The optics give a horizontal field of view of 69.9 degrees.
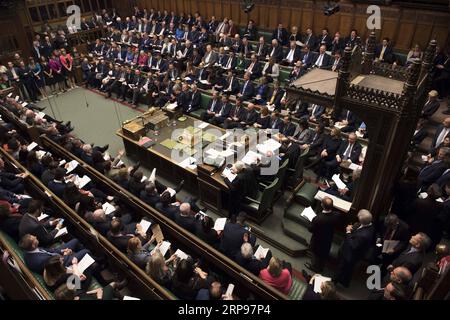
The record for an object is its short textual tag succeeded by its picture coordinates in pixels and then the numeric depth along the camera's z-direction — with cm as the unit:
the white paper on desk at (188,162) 732
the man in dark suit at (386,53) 1037
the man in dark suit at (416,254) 430
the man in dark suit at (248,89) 1019
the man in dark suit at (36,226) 497
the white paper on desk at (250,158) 683
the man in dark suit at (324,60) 1052
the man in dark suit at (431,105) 794
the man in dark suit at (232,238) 493
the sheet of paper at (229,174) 634
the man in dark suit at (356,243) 470
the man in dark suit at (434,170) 601
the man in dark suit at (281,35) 1257
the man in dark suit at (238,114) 915
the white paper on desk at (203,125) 856
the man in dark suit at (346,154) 711
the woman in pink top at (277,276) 430
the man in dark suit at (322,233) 507
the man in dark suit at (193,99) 1009
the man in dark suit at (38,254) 449
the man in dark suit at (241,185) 631
